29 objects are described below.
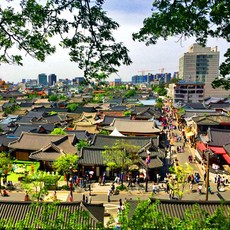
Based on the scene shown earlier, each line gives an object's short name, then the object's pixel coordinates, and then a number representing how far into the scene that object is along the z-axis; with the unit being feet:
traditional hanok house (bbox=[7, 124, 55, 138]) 157.28
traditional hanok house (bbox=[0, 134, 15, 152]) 138.21
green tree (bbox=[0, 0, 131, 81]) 24.70
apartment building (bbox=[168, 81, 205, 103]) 322.14
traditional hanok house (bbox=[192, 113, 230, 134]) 155.33
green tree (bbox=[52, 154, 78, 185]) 92.94
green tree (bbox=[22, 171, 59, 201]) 77.09
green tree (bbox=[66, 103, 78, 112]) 288.88
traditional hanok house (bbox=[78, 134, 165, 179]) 102.17
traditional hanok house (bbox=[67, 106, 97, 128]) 242.78
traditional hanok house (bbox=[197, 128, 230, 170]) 113.87
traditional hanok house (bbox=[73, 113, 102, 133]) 182.75
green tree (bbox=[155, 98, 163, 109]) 287.52
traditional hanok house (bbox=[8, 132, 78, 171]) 113.50
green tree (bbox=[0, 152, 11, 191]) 93.71
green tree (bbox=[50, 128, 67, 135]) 147.04
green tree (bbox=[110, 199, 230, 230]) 25.43
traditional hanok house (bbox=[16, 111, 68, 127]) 203.04
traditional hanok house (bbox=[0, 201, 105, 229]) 53.16
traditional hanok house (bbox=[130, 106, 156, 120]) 219.61
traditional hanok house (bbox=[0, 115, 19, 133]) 194.18
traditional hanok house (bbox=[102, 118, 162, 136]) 156.56
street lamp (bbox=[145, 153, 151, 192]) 91.12
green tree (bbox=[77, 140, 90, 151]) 121.10
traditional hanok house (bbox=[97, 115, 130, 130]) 191.72
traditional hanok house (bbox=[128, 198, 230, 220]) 55.57
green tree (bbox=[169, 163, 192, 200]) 76.60
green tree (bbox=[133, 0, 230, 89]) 25.86
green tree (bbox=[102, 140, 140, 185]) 92.07
